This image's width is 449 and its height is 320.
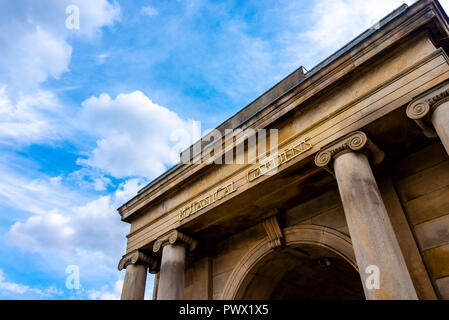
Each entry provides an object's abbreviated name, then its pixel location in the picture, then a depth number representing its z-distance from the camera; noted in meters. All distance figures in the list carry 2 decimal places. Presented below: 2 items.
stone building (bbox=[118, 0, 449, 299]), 8.60
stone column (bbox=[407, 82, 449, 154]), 7.90
